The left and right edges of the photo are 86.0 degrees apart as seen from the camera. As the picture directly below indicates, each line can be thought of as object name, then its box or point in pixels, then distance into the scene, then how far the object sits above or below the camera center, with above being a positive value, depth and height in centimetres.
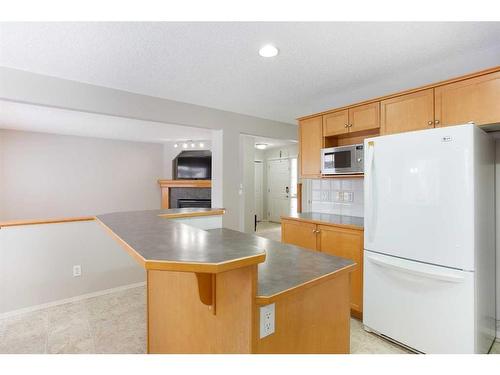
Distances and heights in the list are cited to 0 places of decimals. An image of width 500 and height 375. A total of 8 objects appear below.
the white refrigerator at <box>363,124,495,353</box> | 168 -36
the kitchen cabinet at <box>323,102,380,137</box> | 256 +69
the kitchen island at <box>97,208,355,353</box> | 85 -42
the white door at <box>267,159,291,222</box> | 754 -3
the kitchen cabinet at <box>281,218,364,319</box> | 238 -54
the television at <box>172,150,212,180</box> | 630 +52
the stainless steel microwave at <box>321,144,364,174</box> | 264 +28
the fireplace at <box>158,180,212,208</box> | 614 -14
